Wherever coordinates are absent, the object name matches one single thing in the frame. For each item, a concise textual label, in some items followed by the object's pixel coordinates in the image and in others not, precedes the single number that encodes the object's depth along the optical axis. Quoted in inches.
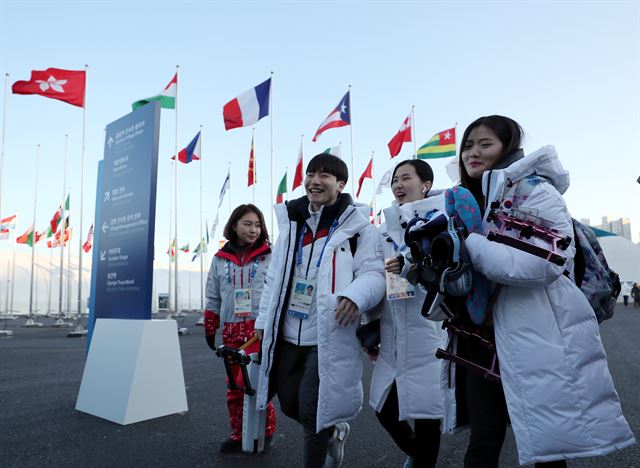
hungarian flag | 459.2
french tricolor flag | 479.8
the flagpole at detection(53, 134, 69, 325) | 869.0
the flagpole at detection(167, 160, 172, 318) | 1046.5
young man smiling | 90.6
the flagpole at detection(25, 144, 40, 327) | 937.5
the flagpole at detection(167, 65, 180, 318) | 651.6
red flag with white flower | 428.8
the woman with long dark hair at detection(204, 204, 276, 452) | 141.0
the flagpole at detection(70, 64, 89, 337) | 531.7
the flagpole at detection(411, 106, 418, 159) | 640.2
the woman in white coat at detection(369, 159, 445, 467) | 90.7
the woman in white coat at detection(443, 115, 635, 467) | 57.9
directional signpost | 167.8
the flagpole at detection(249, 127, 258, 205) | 667.4
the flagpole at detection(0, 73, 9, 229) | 650.8
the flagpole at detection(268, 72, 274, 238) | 505.8
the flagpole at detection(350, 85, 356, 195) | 672.9
